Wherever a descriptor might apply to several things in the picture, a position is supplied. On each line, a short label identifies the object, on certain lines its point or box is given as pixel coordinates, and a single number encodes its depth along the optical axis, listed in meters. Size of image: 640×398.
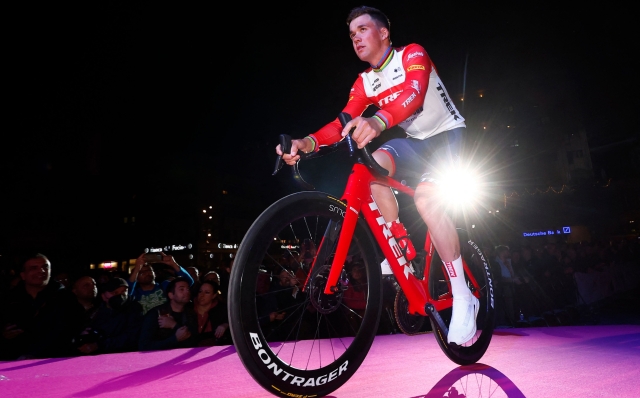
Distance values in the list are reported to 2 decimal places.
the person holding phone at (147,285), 5.91
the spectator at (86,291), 5.46
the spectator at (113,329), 4.66
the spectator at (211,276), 5.75
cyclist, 2.42
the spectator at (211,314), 5.08
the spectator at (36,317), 4.15
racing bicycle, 1.57
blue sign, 28.41
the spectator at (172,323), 4.59
